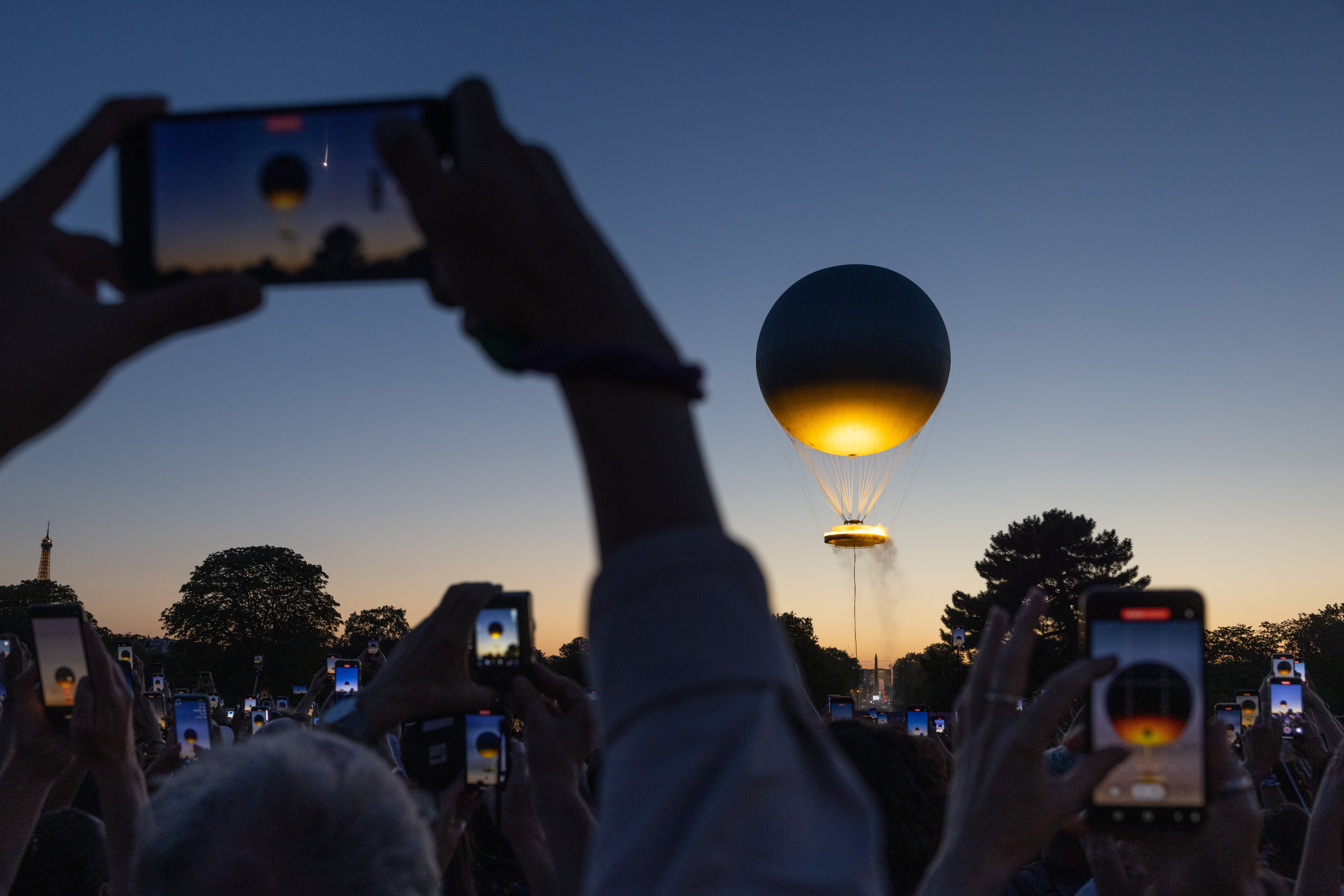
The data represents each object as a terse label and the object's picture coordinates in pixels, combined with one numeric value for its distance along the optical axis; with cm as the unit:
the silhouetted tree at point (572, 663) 4116
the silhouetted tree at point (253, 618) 7938
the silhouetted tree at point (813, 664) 7938
